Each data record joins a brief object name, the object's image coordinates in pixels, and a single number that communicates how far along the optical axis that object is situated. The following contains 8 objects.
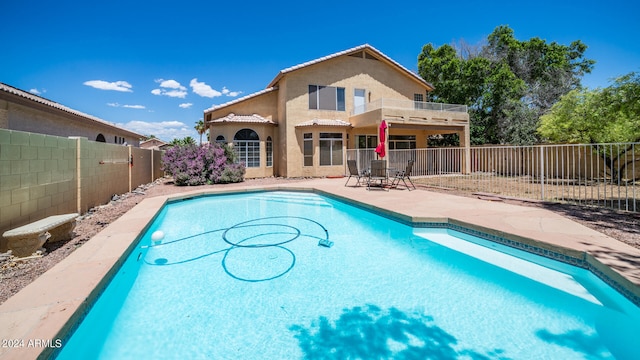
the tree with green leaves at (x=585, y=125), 13.08
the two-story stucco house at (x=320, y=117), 17.69
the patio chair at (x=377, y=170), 12.11
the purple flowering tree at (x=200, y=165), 14.84
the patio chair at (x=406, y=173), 11.81
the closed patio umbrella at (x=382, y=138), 13.04
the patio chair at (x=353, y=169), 12.96
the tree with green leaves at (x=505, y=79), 24.56
